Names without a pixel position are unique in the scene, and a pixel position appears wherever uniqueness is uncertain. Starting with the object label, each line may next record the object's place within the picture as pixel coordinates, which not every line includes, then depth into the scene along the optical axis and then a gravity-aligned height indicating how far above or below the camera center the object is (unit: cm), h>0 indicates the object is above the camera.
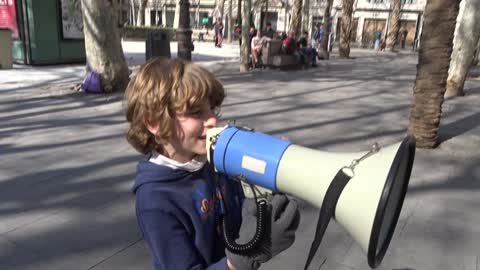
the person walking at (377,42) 3297 -69
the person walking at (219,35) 2592 -52
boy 124 -49
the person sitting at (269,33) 1988 -20
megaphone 105 -40
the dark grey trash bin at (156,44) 951 -46
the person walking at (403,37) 3641 -24
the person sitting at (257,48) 1387 -64
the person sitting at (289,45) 1409 -53
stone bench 1348 -89
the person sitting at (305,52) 1481 -76
